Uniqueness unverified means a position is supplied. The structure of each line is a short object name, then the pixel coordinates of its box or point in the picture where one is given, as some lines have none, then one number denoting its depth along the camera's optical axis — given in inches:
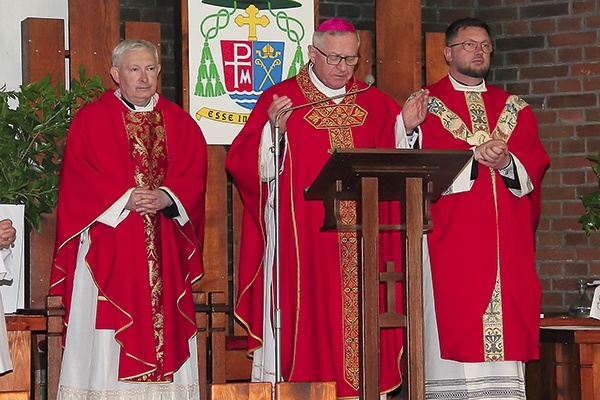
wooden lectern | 373.4
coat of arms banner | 549.2
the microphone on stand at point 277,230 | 394.3
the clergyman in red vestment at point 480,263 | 461.3
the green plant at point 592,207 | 532.3
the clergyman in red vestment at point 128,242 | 446.3
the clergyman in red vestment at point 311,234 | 451.4
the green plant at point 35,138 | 481.6
